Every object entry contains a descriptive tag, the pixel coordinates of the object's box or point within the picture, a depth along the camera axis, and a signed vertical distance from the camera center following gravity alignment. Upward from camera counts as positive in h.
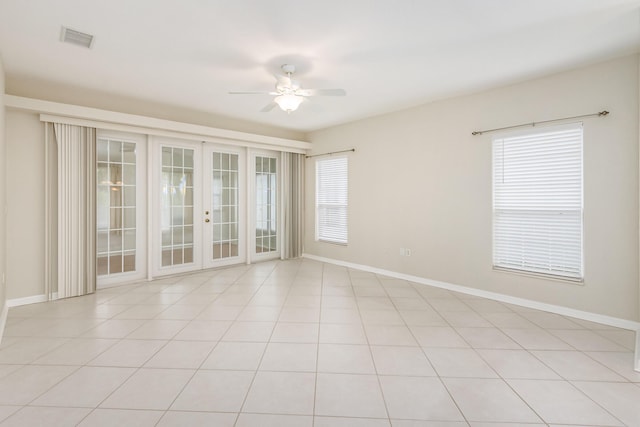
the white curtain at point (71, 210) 3.93 +0.00
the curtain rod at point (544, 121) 3.20 +1.04
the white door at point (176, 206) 4.94 +0.07
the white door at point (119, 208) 4.45 +0.03
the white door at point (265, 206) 6.17 +0.09
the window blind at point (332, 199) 6.03 +0.24
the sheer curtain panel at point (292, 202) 6.52 +0.18
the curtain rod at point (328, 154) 5.86 +1.15
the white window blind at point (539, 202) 3.42 +0.11
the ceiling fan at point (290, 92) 3.25 +1.28
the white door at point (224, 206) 5.53 +0.09
